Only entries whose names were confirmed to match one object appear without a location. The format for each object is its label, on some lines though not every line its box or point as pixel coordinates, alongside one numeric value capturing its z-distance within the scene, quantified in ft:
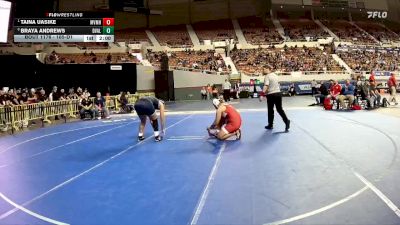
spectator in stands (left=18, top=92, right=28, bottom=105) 49.73
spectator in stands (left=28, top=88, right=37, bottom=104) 50.43
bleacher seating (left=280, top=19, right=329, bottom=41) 150.30
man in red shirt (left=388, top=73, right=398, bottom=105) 54.70
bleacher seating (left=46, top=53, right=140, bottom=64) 101.52
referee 30.73
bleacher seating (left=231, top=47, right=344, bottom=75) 121.49
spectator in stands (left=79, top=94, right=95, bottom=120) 54.60
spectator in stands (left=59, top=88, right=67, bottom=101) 57.93
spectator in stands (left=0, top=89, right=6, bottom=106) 44.50
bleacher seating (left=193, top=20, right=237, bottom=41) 151.12
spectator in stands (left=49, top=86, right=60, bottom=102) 55.43
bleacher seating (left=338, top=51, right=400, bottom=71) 125.38
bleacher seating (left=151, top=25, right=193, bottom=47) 145.79
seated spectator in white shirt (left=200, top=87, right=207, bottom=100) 102.07
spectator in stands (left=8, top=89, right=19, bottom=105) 46.74
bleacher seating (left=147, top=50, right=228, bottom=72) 117.39
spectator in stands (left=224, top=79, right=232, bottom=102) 85.17
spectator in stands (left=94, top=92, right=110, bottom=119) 55.16
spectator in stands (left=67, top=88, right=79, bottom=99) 60.75
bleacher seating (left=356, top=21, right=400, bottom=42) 156.57
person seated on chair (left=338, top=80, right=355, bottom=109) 49.23
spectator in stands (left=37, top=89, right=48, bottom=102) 53.85
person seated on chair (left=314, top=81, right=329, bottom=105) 59.11
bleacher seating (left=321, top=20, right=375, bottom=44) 151.84
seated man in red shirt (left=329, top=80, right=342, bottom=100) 51.16
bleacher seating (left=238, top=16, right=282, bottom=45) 148.36
